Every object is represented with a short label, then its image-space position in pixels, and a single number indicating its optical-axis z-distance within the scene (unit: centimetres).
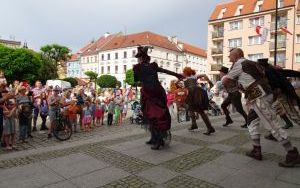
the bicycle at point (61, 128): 920
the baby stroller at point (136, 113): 1341
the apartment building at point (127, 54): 7256
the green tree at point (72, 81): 5664
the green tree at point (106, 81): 6381
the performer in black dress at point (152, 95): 641
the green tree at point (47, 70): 6058
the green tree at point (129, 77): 6269
